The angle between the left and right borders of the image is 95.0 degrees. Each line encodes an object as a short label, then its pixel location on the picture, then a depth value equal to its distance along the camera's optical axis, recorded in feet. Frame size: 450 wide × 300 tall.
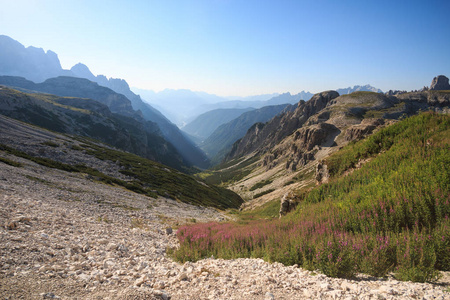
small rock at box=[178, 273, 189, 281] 21.90
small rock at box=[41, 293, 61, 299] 16.23
